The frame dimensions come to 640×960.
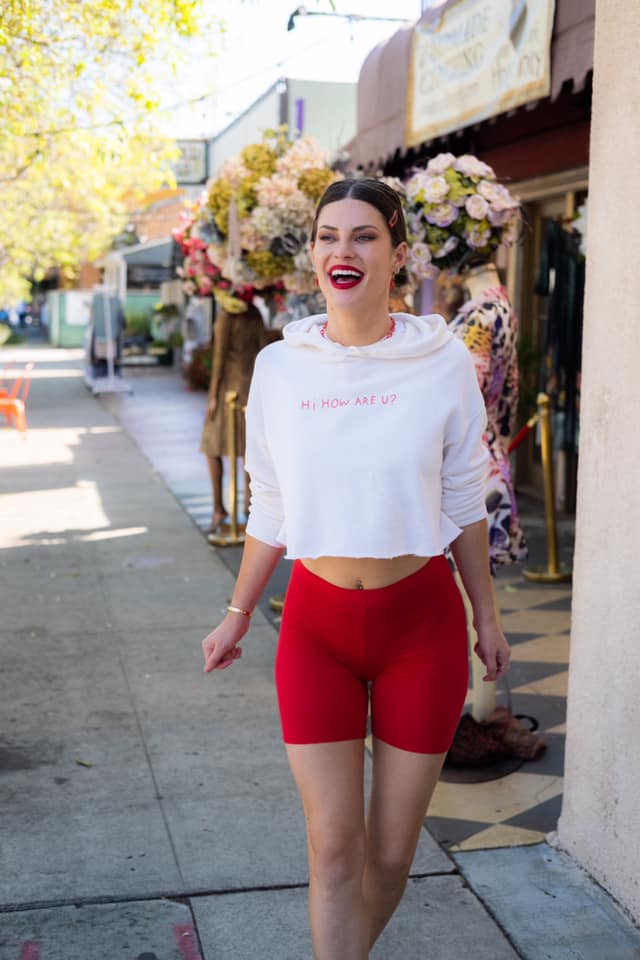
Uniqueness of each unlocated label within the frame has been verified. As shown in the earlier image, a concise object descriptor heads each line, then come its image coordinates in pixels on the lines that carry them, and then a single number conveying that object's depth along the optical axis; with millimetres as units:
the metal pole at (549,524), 7387
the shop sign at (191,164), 20422
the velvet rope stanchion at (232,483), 8297
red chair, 15367
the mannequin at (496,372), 4020
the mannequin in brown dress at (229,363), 8281
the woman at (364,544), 2465
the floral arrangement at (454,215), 4207
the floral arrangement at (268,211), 6285
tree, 6969
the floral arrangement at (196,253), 7344
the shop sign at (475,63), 6805
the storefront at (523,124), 6781
